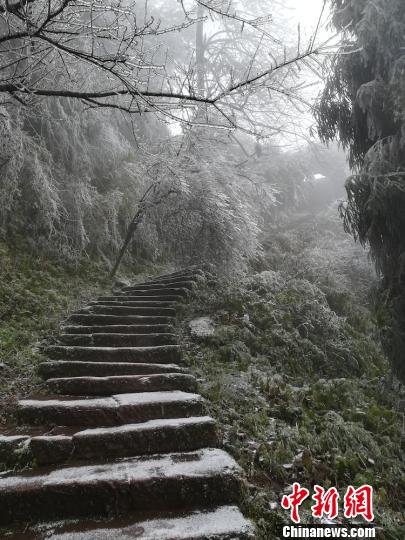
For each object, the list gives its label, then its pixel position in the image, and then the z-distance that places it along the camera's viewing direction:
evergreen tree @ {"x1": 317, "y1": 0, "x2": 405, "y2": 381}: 5.62
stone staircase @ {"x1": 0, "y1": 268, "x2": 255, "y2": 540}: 2.68
